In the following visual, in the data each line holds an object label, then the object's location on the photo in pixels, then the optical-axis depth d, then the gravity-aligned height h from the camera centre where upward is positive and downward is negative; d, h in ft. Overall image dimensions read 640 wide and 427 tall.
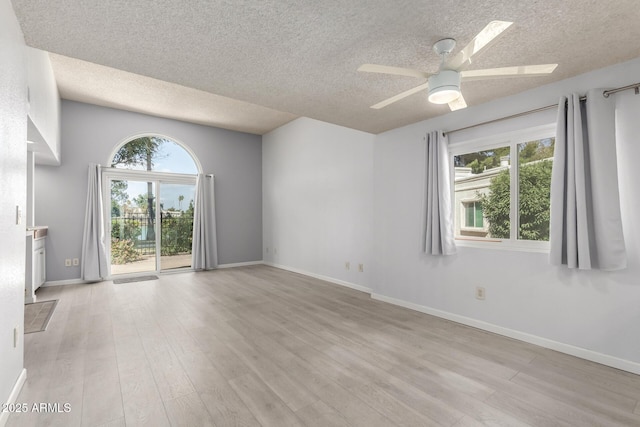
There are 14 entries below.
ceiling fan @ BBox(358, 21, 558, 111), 5.78 +2.91
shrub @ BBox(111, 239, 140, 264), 18.53 -2.15
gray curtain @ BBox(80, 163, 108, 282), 17.02 -0.97
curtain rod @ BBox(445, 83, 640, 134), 7.41 +3.09
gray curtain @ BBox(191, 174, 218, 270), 20.81 -0.72
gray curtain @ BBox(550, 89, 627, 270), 7.55 +0.60
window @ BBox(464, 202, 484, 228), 10.85 -0.07
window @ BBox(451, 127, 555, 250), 9.30 +0.79
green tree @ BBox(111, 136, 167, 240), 18.85 +4.08
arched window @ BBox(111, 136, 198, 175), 18.86 +4.09
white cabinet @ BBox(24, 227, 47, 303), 13.15 -2.06
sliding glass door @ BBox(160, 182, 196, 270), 20.17 -0.47
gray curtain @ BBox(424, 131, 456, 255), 11.03 +0.44
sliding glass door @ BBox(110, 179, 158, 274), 18.64 -0.56
